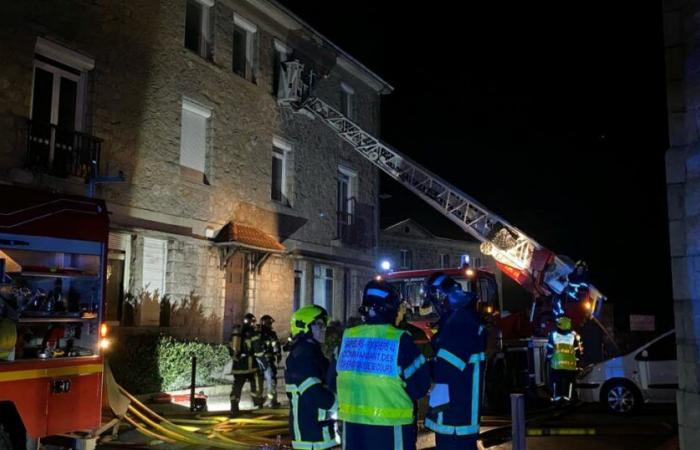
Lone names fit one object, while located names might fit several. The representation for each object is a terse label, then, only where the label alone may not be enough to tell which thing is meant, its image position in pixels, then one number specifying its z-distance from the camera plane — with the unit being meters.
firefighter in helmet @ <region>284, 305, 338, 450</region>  4.90
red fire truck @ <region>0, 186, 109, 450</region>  6.07
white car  11.83
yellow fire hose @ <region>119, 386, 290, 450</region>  8.27
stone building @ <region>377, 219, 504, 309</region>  37.53
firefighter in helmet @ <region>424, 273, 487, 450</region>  4.84
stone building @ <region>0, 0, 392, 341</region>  12.38
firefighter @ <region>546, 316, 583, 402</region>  12.52
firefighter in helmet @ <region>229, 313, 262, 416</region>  11.46
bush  12.35
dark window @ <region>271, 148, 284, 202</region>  18.70
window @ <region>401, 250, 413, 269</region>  38.12
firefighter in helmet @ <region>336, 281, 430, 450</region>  4.48
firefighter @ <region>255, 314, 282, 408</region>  12.18
